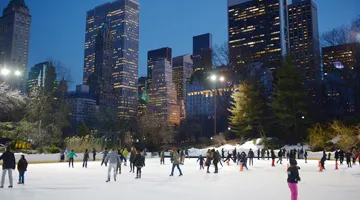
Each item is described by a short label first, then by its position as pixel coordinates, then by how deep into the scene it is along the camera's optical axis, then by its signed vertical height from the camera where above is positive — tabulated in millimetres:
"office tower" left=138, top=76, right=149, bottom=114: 185375 +23752
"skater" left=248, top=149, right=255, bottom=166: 29812 -1266
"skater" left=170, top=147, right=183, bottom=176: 17656 -914
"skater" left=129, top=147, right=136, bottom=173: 20266 -876
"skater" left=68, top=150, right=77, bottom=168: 26891 -1179
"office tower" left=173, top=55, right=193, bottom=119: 175950 +18103
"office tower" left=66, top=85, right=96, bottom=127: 150338 +18611
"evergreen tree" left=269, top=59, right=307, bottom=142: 47906 +5544
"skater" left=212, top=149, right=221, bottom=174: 19734 -1006
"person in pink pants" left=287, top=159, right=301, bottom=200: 8906 -974
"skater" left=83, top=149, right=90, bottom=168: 26328 -1232
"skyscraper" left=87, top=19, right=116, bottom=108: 190812 +23251
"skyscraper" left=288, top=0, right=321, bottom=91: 166050 +60021
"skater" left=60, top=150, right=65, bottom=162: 34188 -1606
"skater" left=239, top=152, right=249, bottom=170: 22998 -1270
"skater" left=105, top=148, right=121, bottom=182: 14953 -824
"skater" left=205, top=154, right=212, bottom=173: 20519 -1184
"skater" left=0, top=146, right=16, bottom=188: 12391 -849
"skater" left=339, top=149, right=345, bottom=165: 29728 -1295
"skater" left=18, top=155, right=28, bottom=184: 13586 -1053
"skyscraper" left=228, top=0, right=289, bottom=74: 148000 +53872
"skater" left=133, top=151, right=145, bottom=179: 16766 -1021
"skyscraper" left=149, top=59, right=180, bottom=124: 163775 +14849
